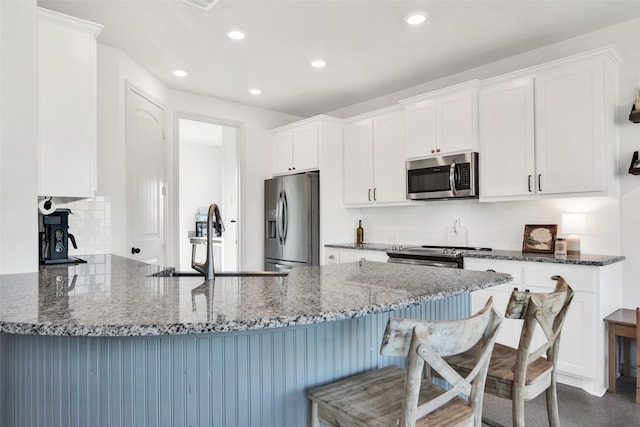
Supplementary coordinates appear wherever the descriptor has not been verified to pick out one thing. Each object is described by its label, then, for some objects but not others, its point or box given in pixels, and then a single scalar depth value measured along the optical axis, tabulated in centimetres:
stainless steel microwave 341
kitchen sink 209
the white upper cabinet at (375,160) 409
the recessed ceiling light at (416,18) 270
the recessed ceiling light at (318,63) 352
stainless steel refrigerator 444
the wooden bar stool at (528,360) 133
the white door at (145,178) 346
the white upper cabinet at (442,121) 341
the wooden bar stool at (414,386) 92
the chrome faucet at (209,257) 161
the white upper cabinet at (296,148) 454
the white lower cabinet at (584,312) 254
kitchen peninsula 100
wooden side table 248
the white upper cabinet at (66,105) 221
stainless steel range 322
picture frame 313
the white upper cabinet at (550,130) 272
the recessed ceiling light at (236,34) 297
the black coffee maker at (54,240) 249
